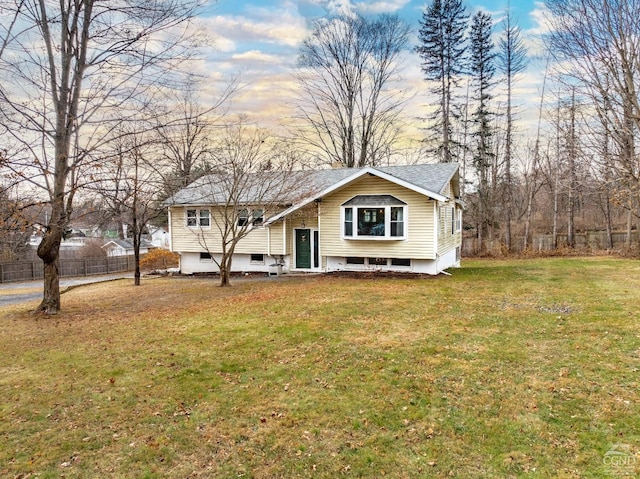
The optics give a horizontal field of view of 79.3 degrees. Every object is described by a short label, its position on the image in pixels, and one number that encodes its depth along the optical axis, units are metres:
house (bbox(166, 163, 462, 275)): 15.10
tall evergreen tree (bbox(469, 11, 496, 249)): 27.28
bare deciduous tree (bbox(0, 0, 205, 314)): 8.53
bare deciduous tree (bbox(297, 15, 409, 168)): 28.44
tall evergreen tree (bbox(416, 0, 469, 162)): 26.72
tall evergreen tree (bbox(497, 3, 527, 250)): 26.38
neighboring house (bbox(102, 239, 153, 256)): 42.94
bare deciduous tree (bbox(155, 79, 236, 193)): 8.16
